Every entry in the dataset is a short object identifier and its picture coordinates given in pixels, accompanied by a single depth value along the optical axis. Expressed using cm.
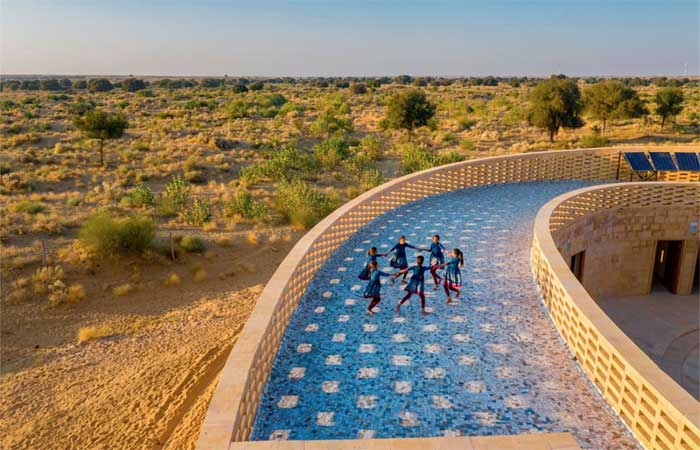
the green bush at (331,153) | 2881
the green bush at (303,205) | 1984
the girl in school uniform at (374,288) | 828
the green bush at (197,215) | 1953
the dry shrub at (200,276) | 1563
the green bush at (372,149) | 3064
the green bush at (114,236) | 1614
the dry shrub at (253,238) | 1837
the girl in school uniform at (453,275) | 886
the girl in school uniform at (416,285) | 840
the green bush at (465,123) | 4234
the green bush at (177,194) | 2123
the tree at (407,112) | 3684
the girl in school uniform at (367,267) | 886
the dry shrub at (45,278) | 1415
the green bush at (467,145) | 3228
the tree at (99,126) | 2903
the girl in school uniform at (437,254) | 955
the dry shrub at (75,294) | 1388
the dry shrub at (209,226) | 1909
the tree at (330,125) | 3816
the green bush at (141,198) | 2105
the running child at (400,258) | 980
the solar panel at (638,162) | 1756
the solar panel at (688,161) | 1767
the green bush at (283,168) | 2577
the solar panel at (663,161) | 1775
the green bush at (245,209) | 2025
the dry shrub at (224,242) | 1800
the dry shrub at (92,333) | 1216
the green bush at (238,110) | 4789
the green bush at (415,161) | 2491
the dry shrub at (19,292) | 1374
